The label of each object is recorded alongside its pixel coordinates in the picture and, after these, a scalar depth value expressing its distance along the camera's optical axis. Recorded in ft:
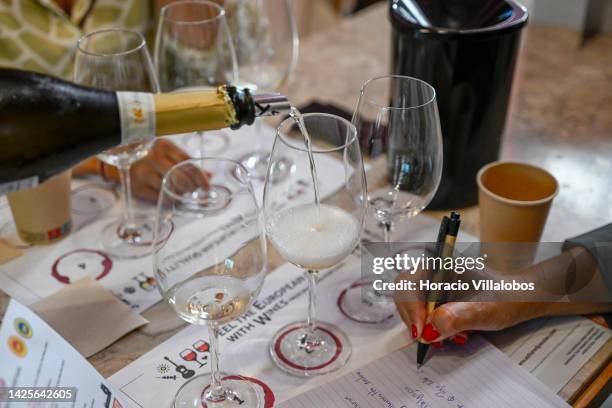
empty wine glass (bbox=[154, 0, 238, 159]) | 2.96
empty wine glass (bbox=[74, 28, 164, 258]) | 2.68
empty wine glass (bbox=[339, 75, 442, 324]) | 2.40
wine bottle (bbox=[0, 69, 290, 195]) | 2.19
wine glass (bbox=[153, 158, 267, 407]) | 2.12
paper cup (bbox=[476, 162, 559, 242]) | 2.65
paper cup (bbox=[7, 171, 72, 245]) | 2.80
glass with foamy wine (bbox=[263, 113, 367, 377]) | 2.21
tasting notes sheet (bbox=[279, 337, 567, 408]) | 2.21
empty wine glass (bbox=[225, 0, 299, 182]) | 3.37
